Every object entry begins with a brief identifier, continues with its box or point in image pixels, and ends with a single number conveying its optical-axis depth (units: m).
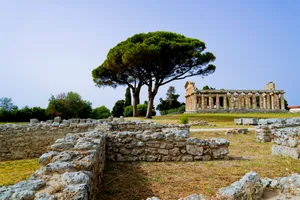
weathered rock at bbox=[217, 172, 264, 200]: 2.88
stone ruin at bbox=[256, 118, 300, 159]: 6.95
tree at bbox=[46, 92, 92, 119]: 30.75
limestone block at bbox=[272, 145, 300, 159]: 6.84
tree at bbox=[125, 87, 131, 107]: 47.06
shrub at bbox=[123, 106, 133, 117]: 41.66
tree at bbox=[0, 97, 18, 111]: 30.56
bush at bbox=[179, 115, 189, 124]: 17.84
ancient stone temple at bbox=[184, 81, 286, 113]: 45.37
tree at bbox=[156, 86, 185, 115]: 62.85
